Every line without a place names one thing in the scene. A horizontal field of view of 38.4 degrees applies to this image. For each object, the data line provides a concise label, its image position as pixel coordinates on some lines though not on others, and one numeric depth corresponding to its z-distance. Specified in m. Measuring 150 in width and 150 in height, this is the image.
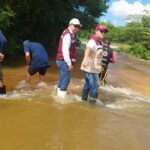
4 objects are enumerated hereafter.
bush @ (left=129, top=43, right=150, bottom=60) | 18.71
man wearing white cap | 4.66
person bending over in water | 5.81
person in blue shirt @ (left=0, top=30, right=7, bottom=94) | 4.82
